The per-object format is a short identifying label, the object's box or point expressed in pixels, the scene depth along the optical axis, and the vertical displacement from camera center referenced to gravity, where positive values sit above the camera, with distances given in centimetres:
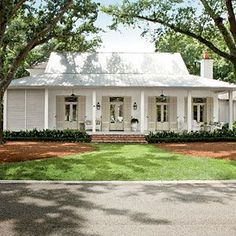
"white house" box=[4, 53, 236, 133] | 1719 +137
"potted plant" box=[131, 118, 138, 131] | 1798 -24
